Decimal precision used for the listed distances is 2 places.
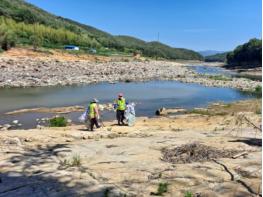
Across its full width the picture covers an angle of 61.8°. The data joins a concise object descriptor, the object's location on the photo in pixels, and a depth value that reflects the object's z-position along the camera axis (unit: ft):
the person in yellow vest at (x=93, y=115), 32.23
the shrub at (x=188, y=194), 13.44
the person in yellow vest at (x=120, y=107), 35.56
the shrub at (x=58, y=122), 38.30
